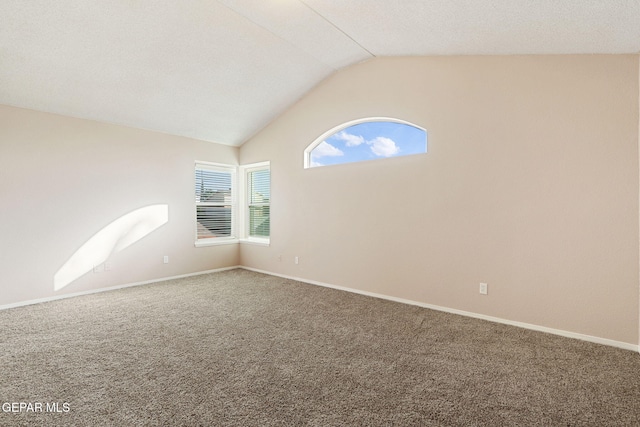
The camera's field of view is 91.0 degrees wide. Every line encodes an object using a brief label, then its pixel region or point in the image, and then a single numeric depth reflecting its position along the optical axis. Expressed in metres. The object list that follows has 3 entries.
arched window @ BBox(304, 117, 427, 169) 3.79
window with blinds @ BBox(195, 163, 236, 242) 5.39
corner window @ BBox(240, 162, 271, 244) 5.57
